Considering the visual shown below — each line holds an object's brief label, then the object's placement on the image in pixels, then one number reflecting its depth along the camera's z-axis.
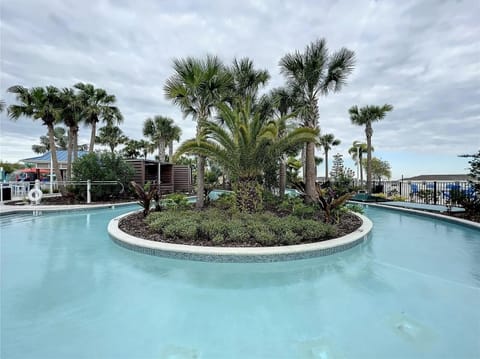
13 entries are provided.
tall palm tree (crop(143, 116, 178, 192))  25.53
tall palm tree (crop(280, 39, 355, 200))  9.12
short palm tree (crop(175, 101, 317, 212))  6.95
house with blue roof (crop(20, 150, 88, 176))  24.92
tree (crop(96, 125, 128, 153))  28.27
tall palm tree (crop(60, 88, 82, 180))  14.12
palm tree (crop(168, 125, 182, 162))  26.31
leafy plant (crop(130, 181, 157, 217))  7.69
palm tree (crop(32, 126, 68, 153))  41.54
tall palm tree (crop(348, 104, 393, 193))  15.66
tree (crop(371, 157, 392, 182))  37.75
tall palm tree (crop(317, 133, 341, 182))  27.84
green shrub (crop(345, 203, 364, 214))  7.59
